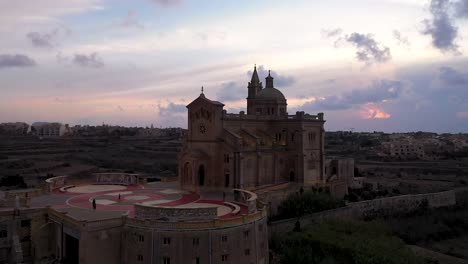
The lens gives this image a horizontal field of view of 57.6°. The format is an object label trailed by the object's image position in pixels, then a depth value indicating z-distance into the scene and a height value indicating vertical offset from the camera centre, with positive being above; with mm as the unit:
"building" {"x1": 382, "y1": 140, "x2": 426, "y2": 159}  130788 -3911
